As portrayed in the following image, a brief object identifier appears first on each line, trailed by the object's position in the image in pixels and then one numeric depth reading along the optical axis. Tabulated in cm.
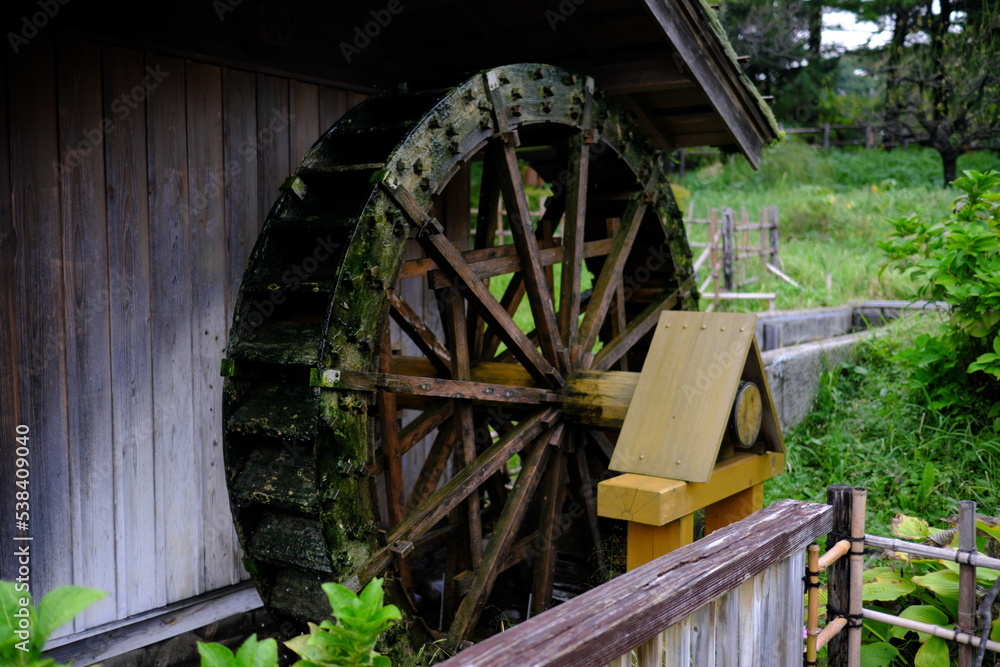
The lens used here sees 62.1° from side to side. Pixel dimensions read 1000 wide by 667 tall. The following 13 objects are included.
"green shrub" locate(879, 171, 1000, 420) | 453
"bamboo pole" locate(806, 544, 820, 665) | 253
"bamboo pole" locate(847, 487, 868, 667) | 268
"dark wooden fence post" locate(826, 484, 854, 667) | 270
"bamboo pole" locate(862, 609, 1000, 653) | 284
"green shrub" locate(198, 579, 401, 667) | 136
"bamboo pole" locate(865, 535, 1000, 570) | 280
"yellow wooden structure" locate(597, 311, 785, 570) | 339
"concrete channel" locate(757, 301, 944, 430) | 570
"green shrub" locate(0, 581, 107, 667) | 121
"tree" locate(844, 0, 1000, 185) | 1712
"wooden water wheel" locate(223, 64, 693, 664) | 305
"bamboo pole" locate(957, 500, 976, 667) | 285
